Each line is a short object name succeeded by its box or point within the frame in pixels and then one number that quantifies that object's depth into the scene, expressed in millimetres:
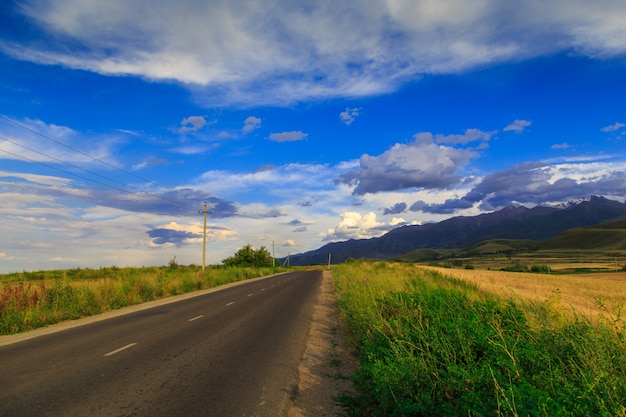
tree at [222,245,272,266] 90250
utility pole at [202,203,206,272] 43872
